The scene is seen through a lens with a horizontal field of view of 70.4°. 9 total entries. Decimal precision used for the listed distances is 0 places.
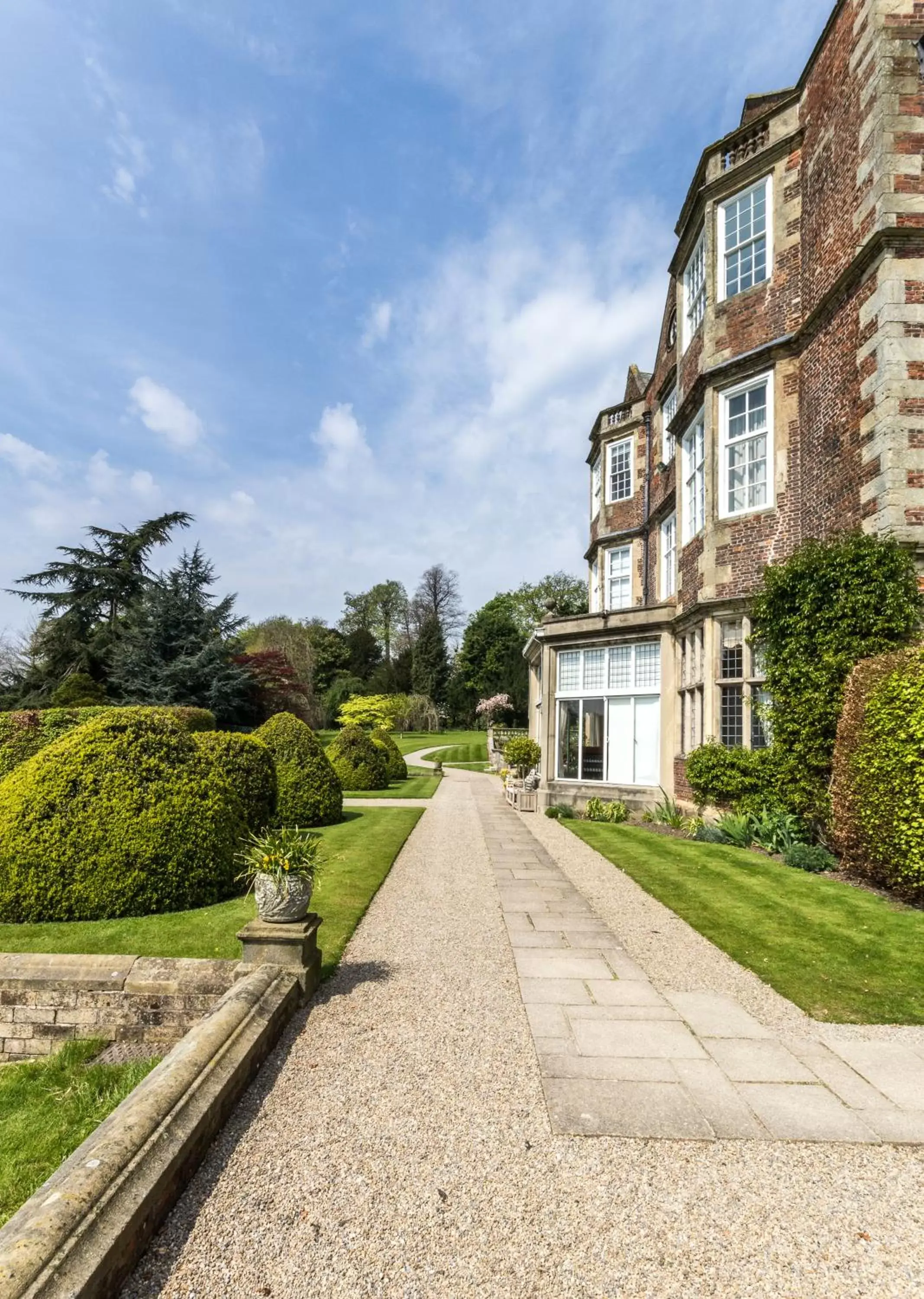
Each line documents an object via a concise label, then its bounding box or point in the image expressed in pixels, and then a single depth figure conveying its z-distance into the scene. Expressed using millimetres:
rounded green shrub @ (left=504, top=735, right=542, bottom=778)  18688
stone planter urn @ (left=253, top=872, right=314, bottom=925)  4836
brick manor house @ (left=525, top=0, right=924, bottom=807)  9367
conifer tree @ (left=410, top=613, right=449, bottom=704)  61031
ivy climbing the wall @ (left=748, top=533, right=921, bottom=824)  8992
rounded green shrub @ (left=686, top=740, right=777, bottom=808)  10812
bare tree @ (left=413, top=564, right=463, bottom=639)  67312
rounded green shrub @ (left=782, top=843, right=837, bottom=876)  9031
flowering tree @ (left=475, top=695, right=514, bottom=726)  36875
